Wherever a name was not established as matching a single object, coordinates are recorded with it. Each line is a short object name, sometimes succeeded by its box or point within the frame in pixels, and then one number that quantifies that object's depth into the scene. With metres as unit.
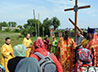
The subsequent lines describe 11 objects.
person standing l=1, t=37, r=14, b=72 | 3.29
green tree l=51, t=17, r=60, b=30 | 25.00
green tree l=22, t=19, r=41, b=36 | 20.31
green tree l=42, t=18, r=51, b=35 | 21.61
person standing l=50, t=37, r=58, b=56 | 4.24
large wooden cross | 3.60
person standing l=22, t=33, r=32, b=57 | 4.10
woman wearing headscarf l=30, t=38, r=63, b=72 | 1.60
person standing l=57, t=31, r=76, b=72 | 2.74
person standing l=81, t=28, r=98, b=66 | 2.23
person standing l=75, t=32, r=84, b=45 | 4.27
